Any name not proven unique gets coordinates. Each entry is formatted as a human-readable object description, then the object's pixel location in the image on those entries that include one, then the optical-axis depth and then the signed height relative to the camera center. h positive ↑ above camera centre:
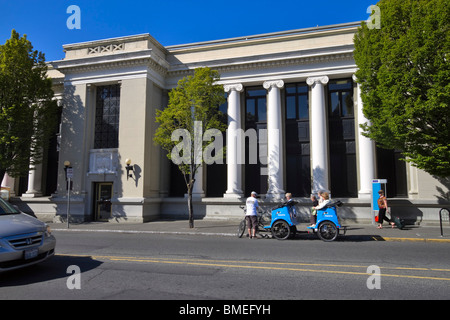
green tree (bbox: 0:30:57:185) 18.22 +5.09
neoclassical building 18.36 +3.72
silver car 5.56 -0.94
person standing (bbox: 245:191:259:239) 12.00 -1.00
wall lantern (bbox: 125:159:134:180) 18.45 +1.37
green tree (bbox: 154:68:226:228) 15.54 +3.22
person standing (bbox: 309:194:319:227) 11.55 -0.83
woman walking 14.69 -0.93
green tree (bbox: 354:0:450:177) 11.41 +4.23
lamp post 16.58 +0.86
